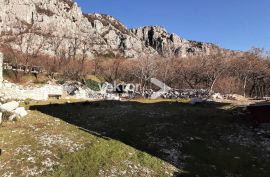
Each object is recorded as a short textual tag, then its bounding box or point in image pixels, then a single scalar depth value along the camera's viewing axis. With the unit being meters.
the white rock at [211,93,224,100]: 28.04
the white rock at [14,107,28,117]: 16.29
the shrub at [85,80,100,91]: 40.21
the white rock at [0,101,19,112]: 16.12
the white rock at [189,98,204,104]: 24.42
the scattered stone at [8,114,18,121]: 15.51
